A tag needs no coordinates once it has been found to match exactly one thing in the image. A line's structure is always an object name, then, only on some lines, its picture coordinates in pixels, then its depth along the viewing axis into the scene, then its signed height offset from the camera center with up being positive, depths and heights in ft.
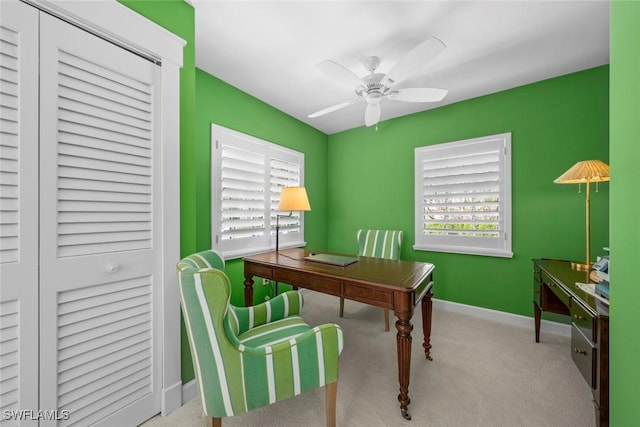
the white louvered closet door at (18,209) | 3.27 +0.04
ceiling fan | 5.28 +3.53
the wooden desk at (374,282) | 4.83 -1.64
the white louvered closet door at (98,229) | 3.62 -0.29
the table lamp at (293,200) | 8.14 +0.47
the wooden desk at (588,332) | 3.61 -1.92
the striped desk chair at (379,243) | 10.06 -1.27
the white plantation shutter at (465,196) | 8.96 +0.74
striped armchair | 3.32 -2.27
